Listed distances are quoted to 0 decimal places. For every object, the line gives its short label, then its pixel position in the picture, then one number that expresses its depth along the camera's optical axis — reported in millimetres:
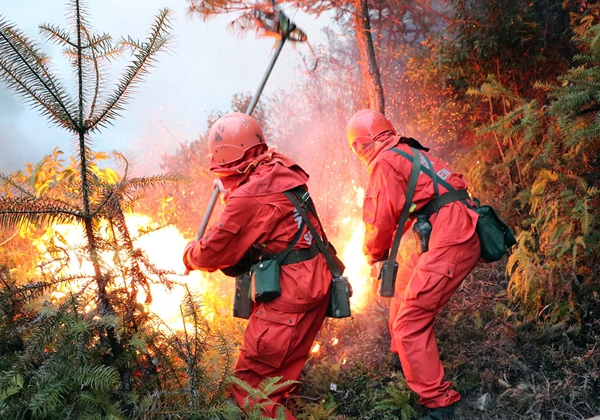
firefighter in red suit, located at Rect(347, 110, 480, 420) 3666
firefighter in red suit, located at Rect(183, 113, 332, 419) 3457
